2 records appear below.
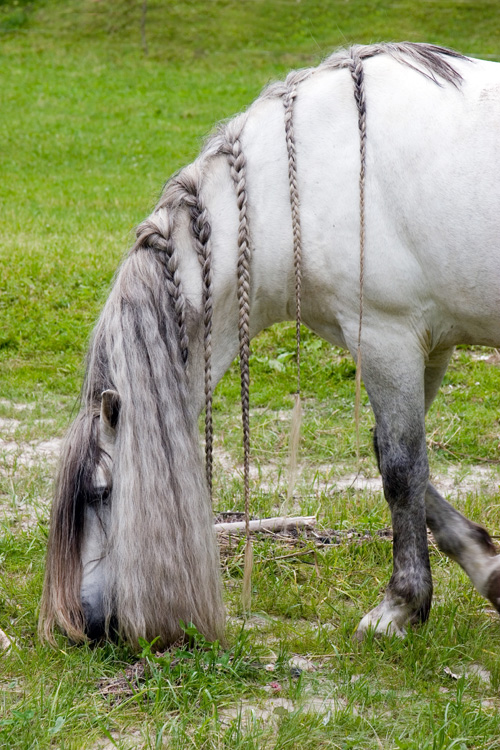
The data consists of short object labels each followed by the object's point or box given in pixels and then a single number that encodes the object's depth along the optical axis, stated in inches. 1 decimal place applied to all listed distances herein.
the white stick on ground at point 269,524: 300.2
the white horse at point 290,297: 212.8
